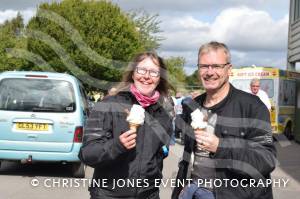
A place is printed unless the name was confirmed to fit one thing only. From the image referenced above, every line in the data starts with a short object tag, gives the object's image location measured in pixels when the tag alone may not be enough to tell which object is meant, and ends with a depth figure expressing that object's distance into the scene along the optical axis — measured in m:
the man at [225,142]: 3.11
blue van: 8.92
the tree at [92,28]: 24.48
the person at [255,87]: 12.18
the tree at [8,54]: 31.84
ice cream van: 19.28
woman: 3.37
